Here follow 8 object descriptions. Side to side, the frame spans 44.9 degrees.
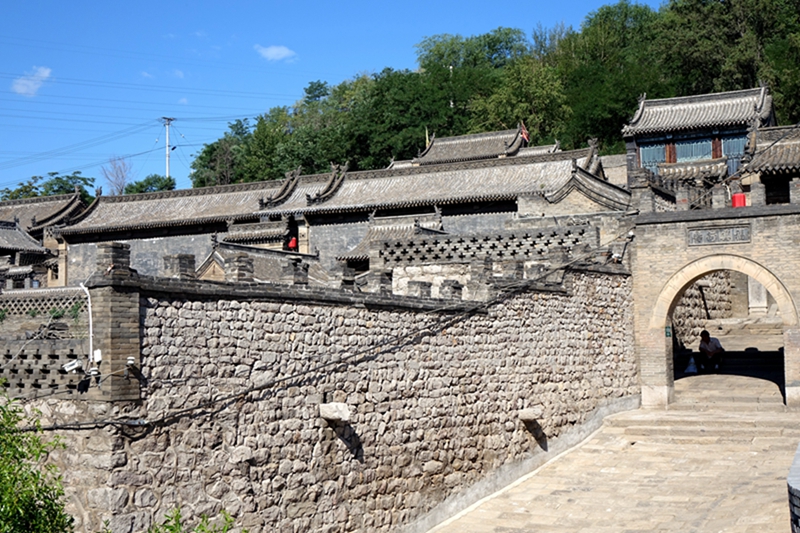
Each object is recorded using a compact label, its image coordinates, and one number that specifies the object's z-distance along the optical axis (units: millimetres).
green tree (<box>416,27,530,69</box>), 60031
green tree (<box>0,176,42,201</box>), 54428
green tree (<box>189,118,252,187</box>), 58219
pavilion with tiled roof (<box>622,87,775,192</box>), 35950
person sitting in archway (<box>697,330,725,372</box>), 19000
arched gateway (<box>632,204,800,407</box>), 16406
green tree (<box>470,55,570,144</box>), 47938
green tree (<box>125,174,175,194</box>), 57275
